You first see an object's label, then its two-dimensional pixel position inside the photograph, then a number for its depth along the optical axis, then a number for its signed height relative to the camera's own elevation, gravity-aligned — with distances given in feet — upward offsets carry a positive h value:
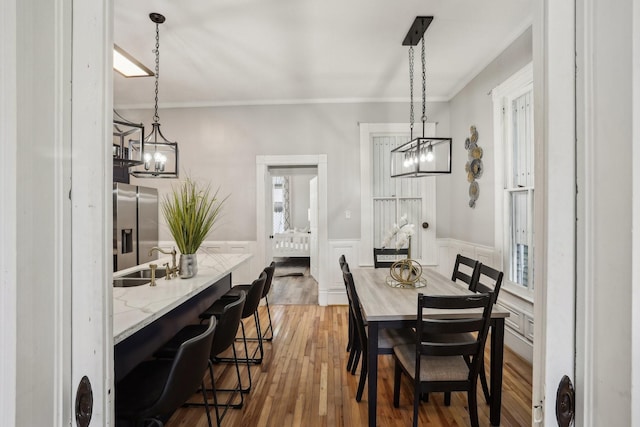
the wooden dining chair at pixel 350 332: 8.40 -3.39
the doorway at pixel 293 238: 15.85 -1.84
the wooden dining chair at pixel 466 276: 8.01 -1.62
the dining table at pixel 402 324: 5.80 -2.08
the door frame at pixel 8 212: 1.63 +0.00
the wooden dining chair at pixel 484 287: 6.55 -1.66
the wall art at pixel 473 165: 11.30 +1.86
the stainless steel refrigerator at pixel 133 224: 11.73 -0.43
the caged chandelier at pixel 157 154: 8.23 +1.61
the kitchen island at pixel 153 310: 4.88 -1.61
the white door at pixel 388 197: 14.38 +0.80
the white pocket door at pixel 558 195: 1.97 +0.13
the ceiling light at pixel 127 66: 7.33 +3.91
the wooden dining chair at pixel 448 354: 5.13 -2.44
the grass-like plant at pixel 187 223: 7.29 -0.23
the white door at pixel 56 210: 1.68 +0.02
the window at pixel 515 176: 8.94 +1.19
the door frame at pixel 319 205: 14.43 +0.41
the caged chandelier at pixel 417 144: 8.29 +1.95
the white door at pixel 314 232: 17.91 -1.06
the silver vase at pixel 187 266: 7.48 -1.27
